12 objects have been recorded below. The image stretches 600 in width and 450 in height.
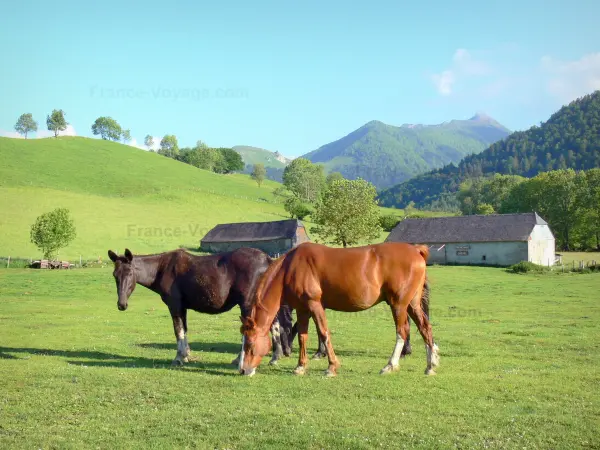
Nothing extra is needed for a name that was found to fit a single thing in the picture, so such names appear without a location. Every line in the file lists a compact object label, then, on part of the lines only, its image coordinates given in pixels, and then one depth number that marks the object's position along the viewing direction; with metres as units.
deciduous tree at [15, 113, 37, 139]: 177.62
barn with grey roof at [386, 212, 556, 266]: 67.44
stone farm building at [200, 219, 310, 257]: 80.94
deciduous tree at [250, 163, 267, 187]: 164.50
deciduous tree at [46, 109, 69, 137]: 166.88
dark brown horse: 13.08
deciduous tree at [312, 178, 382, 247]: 71.56
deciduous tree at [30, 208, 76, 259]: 57.69
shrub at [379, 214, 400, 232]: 106.12
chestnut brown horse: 11.38
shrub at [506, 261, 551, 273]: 52.97
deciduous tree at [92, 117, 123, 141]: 179.00
